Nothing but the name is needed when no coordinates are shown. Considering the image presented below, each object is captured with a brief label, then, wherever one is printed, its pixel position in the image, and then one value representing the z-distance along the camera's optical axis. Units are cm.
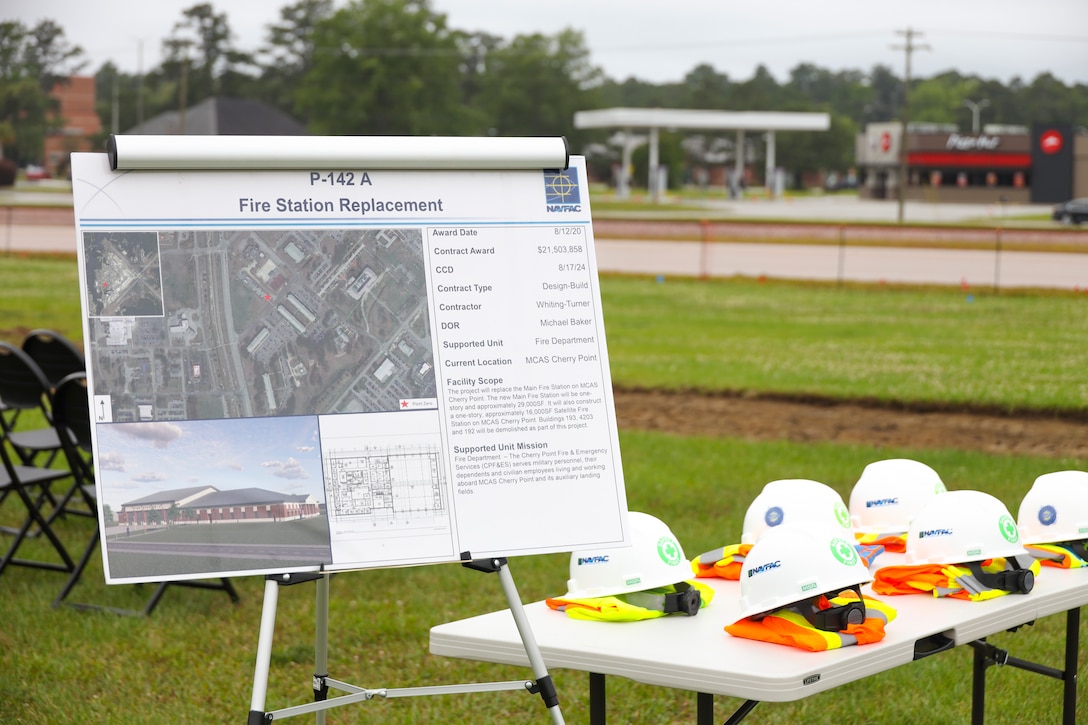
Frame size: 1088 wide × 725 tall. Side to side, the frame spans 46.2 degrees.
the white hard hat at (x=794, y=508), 418
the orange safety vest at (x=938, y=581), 392
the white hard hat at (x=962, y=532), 404
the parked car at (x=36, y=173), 6831
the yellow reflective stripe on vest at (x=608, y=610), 368
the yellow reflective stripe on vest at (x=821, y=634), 332
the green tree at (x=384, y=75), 8075
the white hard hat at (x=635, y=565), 375
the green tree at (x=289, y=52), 9456
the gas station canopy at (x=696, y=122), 7356
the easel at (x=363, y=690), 317
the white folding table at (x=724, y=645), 317
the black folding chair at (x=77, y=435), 606
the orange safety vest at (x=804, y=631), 332
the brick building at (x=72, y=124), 6669
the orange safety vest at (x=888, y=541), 447
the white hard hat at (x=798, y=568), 339
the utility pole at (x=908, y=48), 6228
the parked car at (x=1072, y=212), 5444
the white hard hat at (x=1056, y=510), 451
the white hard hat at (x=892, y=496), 466
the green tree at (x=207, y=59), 8856
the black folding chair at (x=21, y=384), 677
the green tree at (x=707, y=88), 11700
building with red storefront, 7238
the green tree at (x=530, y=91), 9838
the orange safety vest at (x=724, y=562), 414
